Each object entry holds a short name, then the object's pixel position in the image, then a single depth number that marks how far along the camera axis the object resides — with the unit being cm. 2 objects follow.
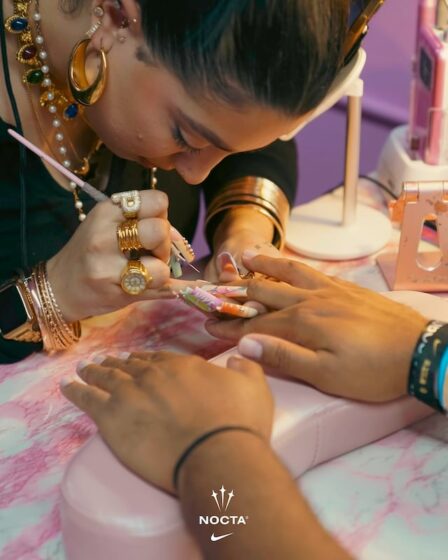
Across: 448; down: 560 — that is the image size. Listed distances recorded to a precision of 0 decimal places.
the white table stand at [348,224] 105
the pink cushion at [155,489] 57
